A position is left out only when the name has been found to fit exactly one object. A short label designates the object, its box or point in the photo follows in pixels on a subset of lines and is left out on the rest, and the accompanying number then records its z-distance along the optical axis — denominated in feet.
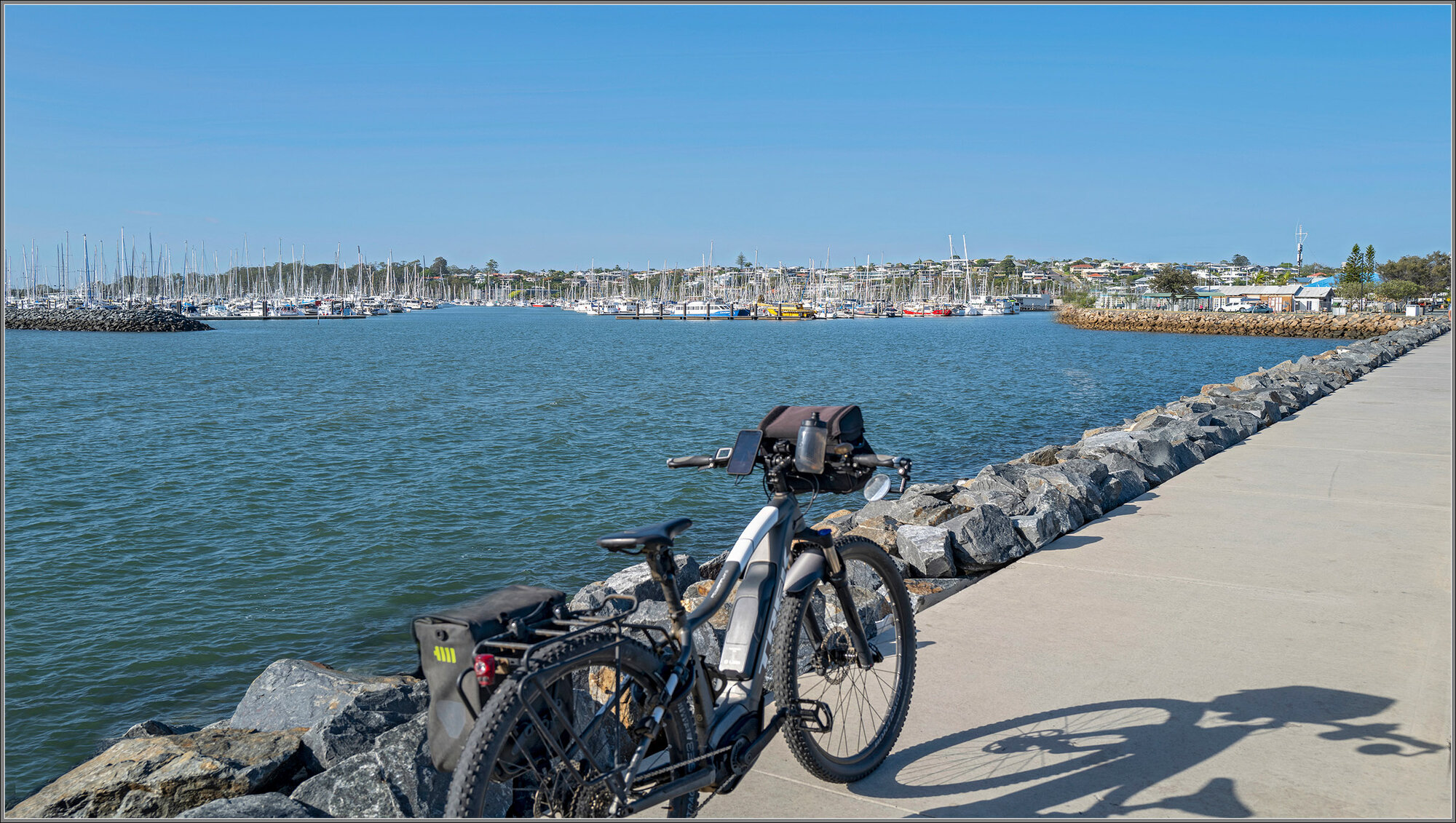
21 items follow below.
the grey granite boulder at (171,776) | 13.83
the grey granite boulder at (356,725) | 14.62
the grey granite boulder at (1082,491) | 28.17
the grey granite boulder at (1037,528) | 24.95
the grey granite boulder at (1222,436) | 40.57
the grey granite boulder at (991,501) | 27.25
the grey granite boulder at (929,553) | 23.61
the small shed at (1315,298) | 307.78
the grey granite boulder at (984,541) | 23.63
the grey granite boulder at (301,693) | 16.48
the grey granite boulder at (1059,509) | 26.00
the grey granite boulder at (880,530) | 27.40
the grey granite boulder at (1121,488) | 29.91
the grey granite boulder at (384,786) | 12.05
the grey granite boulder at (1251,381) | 69.85
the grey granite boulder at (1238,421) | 43.24
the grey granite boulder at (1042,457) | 44.60
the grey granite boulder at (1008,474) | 33.94
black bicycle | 8.74
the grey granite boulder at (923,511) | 30.63
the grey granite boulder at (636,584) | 23.70
